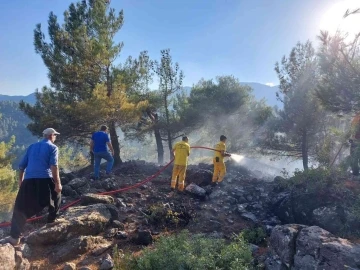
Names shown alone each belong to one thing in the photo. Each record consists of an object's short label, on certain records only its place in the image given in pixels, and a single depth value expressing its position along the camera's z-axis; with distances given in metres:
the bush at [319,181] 7.66
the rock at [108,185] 9.21
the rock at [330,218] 6.67
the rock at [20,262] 4.50
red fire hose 6.18
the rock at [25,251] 5.05
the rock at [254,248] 5.57
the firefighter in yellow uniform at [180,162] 9.65
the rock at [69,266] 4.63
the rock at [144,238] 5.85
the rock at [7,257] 4.18
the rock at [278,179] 10.12
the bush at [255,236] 6.29
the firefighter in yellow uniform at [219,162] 10.47
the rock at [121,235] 6.08
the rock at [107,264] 4.72
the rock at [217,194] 9.48
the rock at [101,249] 5.35
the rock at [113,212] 6.88
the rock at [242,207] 8.58
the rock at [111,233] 6.11
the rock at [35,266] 4.73
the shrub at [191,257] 4.06
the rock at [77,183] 8.73
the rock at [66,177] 9.58
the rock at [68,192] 8.41
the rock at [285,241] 4.42
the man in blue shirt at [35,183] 5.12
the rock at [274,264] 4.36
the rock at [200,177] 10.98
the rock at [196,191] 9.31
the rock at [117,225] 6.56
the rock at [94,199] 7.39
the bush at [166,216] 6.90
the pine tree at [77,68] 13.36
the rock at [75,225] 5.44
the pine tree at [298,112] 16.94
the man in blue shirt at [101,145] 10.10
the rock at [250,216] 8.08
